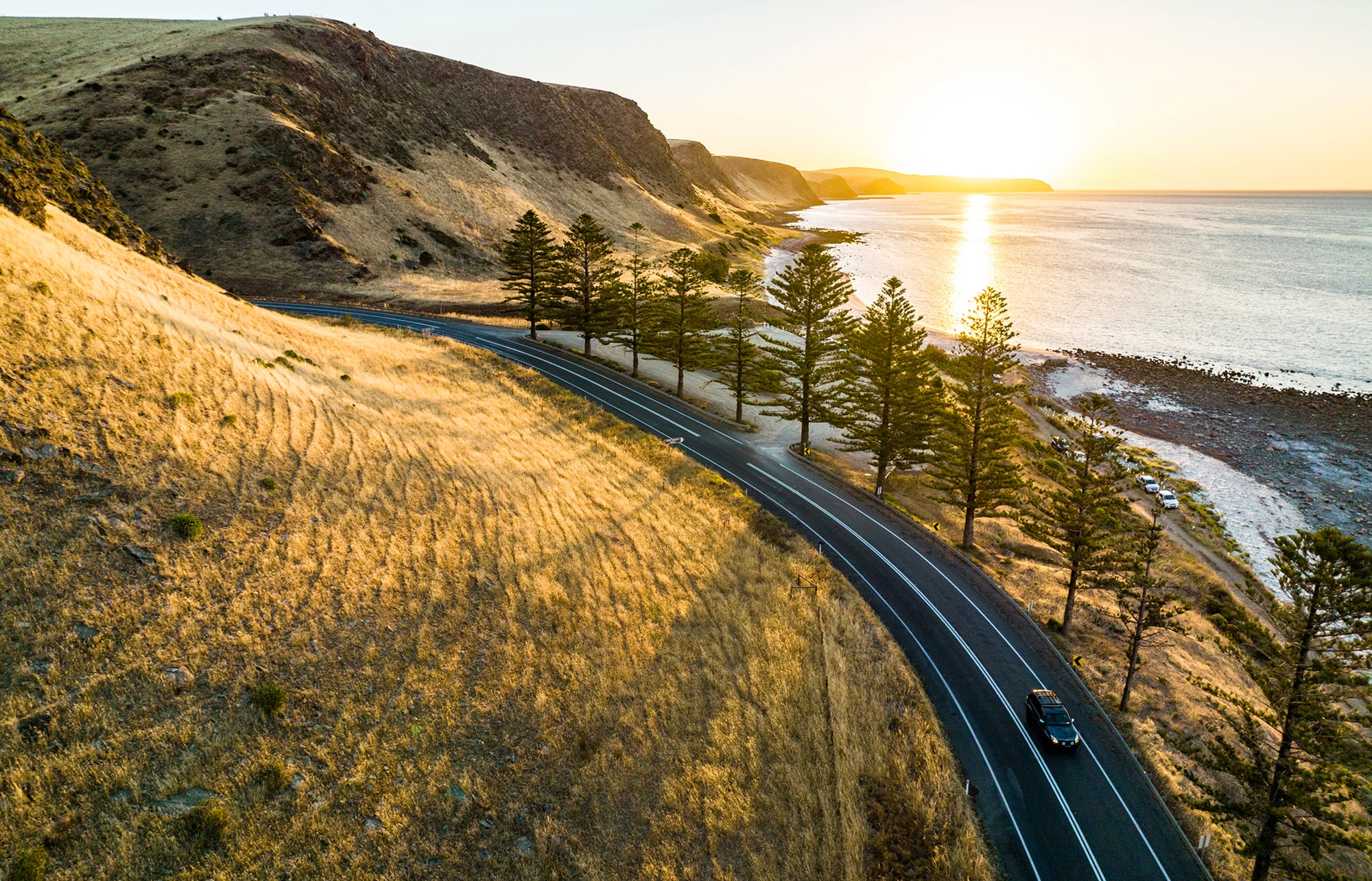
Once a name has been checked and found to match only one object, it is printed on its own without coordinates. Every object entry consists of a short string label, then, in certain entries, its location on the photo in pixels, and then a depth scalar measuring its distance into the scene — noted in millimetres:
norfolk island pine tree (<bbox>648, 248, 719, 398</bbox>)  53875
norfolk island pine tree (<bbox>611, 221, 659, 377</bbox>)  57656
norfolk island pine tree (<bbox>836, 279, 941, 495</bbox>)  39594
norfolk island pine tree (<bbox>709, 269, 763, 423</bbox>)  50688
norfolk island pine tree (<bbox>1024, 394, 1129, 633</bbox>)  28469
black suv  22078
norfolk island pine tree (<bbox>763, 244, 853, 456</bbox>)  44062
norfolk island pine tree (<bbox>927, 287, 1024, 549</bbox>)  34594
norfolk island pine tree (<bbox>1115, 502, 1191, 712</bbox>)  24672
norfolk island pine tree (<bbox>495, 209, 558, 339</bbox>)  63094
